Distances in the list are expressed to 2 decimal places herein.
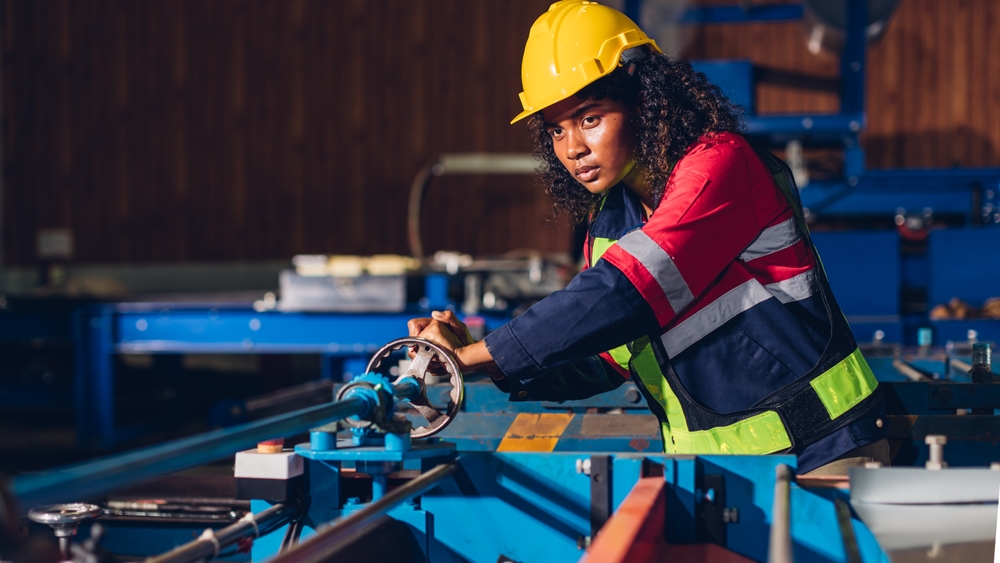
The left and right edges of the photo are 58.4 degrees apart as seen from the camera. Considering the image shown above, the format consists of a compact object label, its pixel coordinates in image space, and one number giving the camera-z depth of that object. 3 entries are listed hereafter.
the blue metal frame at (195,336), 4.19
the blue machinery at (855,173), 4.00
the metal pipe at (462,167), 5.05
